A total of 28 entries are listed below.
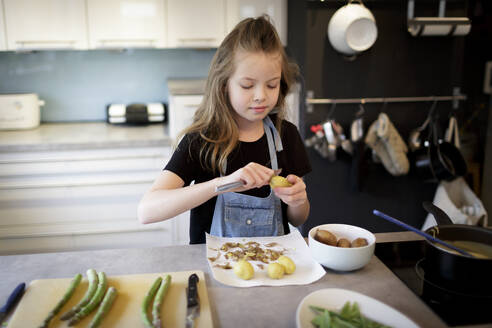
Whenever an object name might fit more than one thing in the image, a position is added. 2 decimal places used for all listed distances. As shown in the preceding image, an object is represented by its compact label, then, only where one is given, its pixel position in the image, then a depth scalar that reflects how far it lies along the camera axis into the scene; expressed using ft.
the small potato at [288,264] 3.19
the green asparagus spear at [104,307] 2.58
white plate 2.55
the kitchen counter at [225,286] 2.75
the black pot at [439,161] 8.11
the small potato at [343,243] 3.32
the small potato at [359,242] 3.29
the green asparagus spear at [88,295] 2.64
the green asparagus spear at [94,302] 2.61
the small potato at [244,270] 3.12
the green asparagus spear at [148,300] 2.60
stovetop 2.72
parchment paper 3.12
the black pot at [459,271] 2.82
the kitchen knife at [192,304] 2.64
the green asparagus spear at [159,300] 2.58
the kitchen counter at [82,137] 7.71
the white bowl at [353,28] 7.47
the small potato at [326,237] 3.36
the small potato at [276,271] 3.13
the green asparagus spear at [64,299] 2.59
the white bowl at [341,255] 3.18
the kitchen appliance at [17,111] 8.63
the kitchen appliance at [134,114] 9.07
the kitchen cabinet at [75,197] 7.84
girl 3.82
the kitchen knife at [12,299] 2.75
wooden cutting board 2.66
